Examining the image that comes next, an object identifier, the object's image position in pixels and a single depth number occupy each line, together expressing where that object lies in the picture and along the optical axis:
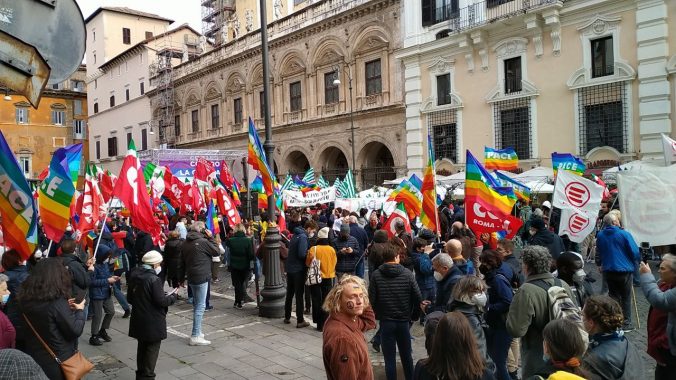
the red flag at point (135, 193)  7.89
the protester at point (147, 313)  5.86
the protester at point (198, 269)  7.83
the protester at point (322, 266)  8.30
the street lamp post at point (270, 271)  9.41
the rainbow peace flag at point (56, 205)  6.59
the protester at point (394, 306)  5.57
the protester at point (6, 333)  4.13
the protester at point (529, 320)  4.49
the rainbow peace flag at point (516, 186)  13.76
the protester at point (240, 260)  10.17
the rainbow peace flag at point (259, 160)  9.54
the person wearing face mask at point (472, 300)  4.48
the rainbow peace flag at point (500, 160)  17.28
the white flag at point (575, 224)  8.84
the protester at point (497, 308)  5.28
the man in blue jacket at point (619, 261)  7.61
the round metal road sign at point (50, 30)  2.22
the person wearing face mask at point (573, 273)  5.05
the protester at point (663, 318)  4.21
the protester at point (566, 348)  2.99
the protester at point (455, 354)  2.88
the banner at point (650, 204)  6.35
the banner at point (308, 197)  18.38
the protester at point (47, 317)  4.40
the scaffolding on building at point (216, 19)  41.04
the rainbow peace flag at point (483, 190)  8.35
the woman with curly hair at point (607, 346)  3.32
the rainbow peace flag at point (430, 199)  9.53
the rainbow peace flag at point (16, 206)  4.87
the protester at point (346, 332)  3.61
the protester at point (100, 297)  7.96
